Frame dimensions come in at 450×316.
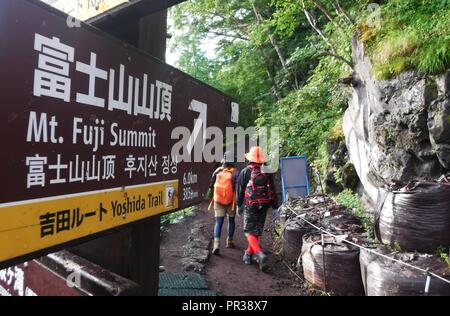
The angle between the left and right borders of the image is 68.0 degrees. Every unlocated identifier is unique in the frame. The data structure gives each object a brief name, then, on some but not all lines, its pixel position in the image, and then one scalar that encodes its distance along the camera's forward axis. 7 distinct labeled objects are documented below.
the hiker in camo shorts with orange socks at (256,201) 5.35
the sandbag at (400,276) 2.96
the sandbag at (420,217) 3.44
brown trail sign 0.99
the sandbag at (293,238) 5.20
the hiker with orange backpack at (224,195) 6.14
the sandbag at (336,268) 3.90
